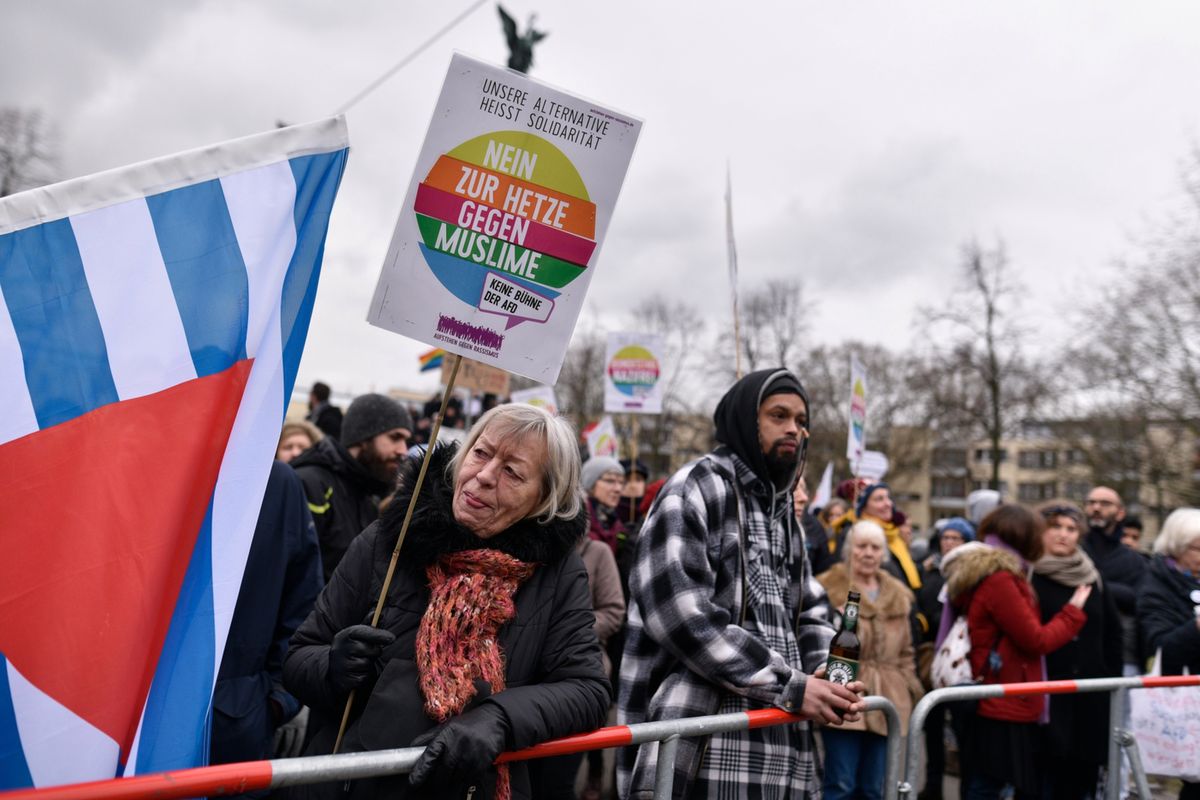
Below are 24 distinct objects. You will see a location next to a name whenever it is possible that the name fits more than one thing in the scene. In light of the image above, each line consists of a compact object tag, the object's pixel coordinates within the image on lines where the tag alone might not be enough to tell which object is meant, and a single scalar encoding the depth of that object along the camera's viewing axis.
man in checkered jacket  2.73
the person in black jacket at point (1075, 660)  4.70
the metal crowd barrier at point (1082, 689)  3.23
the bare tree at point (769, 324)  44.31
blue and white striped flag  1.68
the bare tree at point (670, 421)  46.06
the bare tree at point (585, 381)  46.09
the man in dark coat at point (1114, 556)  6.04
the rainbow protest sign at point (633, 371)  10.52
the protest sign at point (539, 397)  11.38
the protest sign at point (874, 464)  11.37
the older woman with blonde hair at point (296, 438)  5.05
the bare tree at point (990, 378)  31.20
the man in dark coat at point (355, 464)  4.11
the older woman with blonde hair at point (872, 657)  4.66
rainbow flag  16.62
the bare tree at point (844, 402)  44.88
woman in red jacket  4.53
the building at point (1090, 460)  21.58
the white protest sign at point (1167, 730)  4.32
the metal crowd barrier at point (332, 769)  1.63
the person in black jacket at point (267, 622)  2.91
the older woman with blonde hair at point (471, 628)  2.06
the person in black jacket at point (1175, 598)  4.68
